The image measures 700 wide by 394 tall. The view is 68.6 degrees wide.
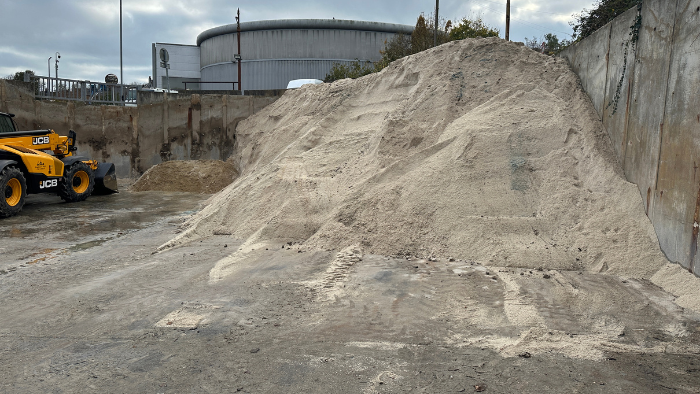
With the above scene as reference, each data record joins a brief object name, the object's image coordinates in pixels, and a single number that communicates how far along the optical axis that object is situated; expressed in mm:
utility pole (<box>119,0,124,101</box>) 32638
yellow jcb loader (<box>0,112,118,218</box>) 10836
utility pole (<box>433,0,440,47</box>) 26561
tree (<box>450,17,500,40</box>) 29125
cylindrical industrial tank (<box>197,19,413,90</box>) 37875
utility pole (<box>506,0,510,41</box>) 25203
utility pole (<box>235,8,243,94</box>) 31469
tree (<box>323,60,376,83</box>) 27856
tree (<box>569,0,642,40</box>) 17500
